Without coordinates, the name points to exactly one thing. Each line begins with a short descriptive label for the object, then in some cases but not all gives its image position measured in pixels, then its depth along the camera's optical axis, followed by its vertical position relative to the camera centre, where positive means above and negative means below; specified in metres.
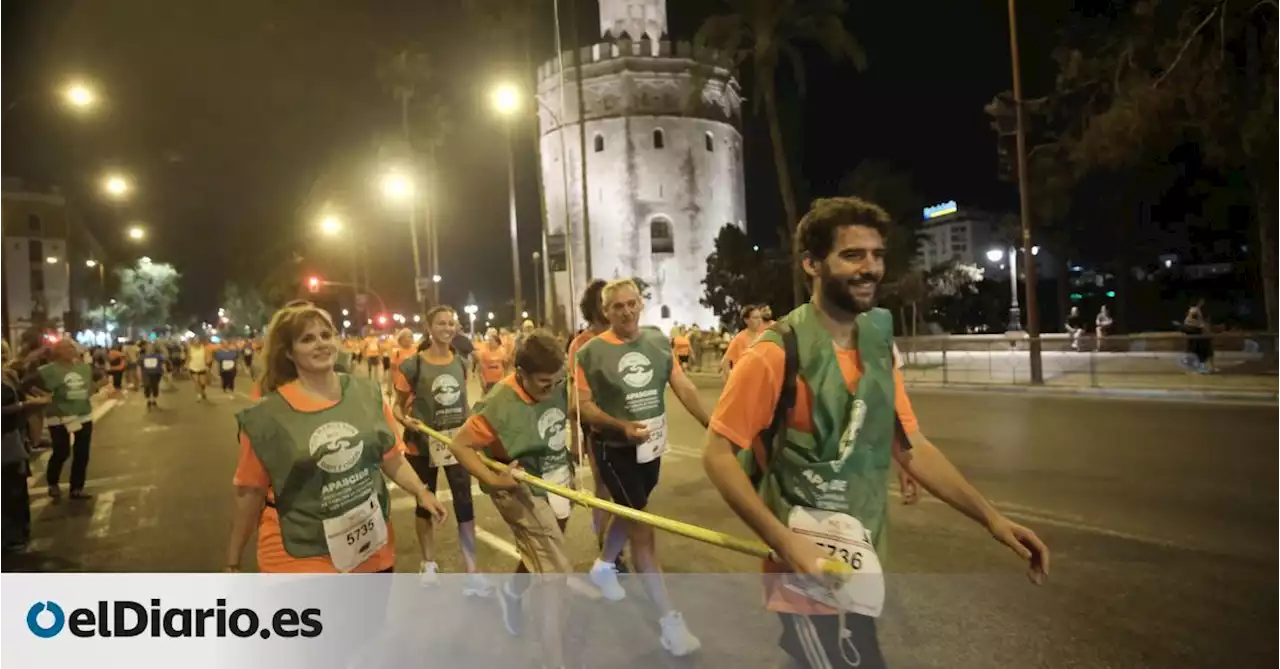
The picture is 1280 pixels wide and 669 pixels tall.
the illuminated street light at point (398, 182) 30.67 +5.90
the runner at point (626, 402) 5.23 -0.36
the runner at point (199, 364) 24.62 +0.05
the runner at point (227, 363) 25.44 +0.03
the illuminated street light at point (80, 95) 14.16 +4.28
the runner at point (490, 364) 15.38 -0.25
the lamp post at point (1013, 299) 31.42 +0.80
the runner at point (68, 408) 9.75 -0.38
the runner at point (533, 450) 4.14 -0.49
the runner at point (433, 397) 6.51 -0.32
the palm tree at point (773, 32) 32.41 +10.83
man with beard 2.53 -0.32
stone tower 59.59 +11.72
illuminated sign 114.31 +14.57
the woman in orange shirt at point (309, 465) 3.34 -0.39
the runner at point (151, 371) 22.94 -0.07
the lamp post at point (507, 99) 24.97 +6.88
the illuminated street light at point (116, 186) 19.97 +4.05
